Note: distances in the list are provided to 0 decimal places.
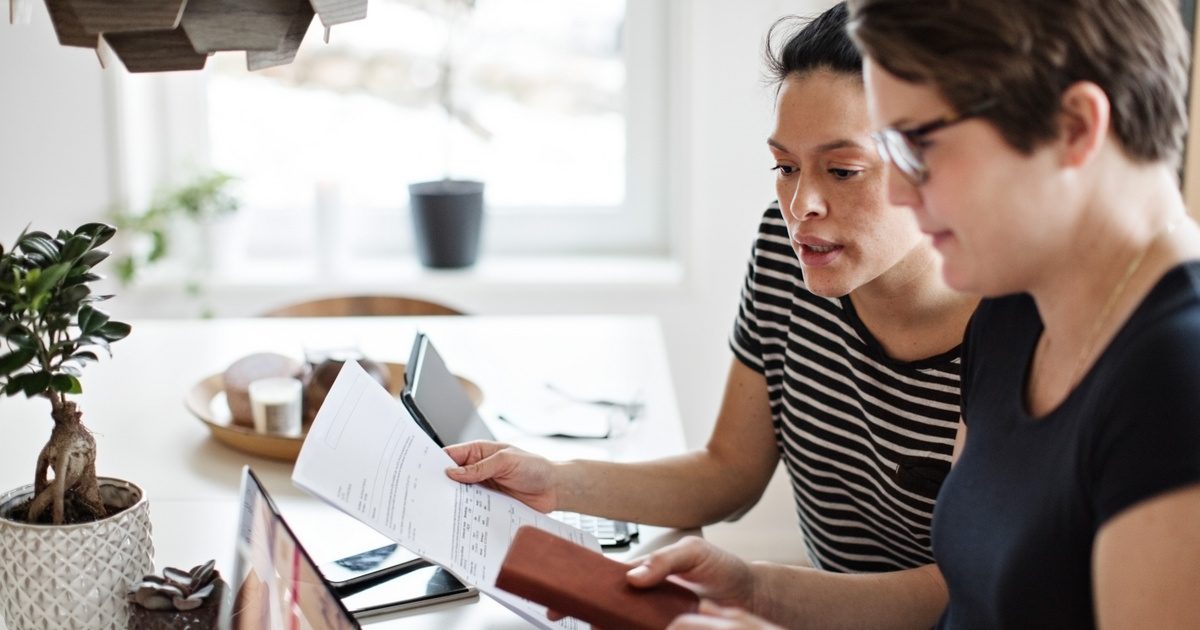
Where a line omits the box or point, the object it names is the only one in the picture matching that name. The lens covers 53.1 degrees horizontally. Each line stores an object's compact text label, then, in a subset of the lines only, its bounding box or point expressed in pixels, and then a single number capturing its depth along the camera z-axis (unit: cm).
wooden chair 236
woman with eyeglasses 76
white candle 159
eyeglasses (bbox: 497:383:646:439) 167
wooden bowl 154
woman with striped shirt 125
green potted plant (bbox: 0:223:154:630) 98
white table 137
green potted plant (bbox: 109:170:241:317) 269
